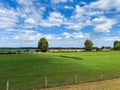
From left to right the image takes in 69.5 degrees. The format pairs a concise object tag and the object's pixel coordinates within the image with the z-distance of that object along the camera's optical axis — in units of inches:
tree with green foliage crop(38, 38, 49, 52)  2521.1
